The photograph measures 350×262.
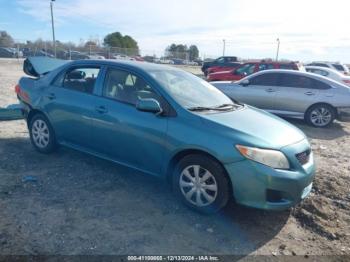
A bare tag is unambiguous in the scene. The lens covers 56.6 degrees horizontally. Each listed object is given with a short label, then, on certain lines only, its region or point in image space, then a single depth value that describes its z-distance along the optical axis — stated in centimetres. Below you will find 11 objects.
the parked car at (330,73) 1361
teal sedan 344
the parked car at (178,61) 5133
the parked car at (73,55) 3908
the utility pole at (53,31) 3478
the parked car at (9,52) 3972
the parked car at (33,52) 3878
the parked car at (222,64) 2186
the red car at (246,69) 1366
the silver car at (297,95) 899
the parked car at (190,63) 5229
